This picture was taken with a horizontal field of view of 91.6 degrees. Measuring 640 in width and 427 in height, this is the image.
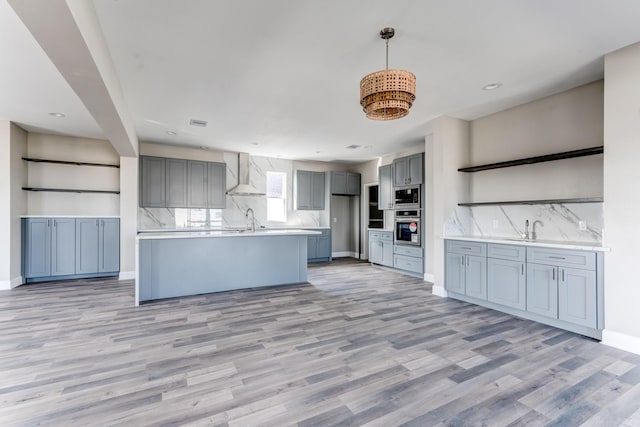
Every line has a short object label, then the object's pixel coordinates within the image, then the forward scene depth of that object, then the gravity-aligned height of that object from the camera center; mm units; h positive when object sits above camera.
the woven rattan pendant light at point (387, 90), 2258 +905
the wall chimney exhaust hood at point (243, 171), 7327 +986
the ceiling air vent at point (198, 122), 4904 +1437
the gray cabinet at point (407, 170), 5844 +845
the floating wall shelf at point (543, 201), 3138 +148
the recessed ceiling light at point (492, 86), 3496 +1458
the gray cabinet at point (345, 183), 8328 +807
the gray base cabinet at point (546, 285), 2988 -772
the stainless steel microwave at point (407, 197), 5871 +319
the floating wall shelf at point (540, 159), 3166 +652
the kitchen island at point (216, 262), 4281 -754
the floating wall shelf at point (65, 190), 5467 +393
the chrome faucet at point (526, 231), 3924 -215
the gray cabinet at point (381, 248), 6602 -757
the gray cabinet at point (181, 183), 6277 +615
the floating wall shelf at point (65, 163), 5454 +906
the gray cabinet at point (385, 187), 6895 +605
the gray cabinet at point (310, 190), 8047 +602
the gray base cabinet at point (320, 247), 7832 -862
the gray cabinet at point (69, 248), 5367 -651
